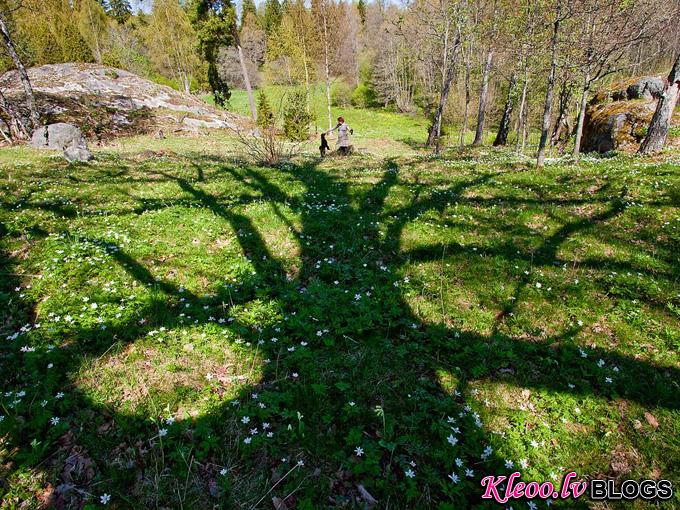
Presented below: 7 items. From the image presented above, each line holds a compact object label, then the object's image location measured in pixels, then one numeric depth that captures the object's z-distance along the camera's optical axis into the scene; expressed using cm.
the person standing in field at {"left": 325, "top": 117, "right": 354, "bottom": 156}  2275
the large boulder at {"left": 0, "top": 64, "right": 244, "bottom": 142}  3028
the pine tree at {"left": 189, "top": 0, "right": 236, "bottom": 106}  4400
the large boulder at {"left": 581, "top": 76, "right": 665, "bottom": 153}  1889
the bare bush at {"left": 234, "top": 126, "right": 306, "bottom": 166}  1792
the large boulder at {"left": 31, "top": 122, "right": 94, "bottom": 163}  2150
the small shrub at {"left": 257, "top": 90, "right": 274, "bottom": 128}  3784
